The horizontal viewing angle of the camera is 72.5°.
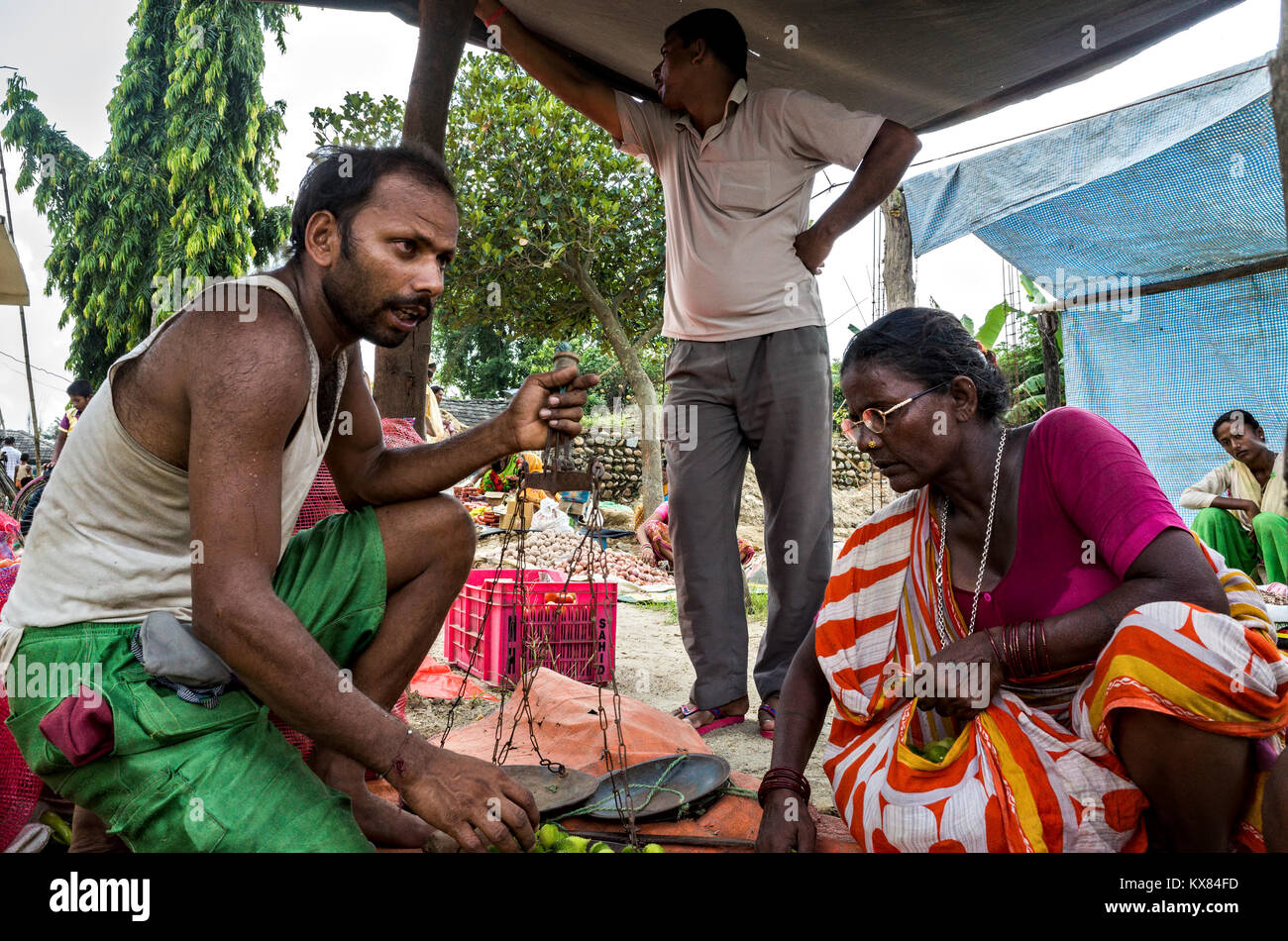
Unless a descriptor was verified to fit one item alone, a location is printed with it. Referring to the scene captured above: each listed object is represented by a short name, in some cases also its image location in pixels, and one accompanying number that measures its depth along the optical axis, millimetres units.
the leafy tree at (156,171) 20391
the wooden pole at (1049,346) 8008
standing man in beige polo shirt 3193
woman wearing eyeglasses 1623
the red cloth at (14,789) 1979
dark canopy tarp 3451
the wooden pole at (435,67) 3467
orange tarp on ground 2387
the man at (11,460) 15340
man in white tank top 1504
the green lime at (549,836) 1976
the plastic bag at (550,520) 10523
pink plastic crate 4148
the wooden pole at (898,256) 7469
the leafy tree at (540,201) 10984
